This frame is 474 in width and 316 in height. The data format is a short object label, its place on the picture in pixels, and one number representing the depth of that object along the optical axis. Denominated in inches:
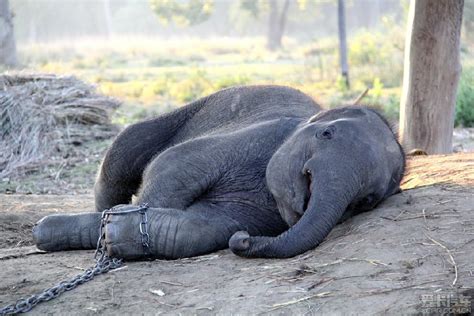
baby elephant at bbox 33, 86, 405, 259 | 179.9
